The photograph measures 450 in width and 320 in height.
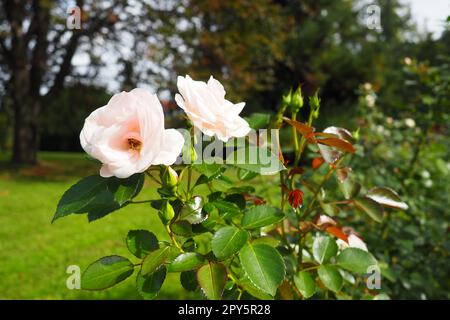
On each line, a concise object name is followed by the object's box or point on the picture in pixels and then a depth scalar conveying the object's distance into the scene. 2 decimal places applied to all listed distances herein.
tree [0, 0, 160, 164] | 10.11
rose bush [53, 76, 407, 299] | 0.70
